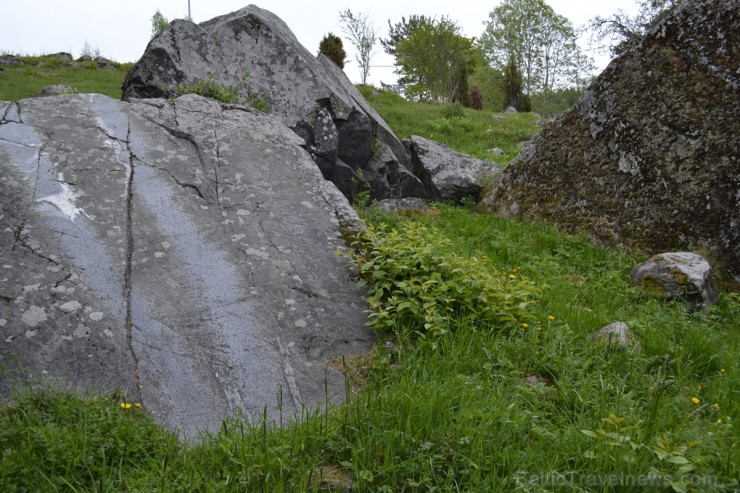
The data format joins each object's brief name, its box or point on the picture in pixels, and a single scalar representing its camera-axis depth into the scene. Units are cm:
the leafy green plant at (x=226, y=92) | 728
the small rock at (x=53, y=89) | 1392
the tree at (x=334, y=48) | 2428
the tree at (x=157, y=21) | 3415
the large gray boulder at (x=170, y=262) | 325
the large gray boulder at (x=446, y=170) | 918
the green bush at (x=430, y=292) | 384
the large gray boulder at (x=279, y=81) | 776
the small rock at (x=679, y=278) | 510
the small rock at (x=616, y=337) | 387
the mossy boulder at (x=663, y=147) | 595
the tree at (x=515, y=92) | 3422
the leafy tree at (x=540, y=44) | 3988
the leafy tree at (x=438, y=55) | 2706
